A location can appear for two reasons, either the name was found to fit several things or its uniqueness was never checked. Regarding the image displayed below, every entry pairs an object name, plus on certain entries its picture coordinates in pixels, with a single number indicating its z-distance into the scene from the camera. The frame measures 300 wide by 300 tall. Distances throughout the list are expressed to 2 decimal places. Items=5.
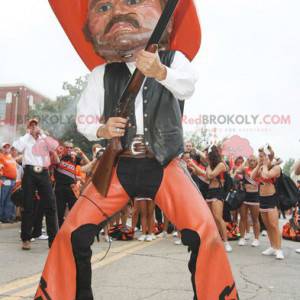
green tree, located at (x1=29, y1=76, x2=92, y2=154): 28.08
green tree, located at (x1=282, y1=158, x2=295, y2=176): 93.84
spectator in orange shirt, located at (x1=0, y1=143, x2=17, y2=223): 9.76
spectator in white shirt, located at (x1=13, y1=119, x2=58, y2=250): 6.38
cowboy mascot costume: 2.39
